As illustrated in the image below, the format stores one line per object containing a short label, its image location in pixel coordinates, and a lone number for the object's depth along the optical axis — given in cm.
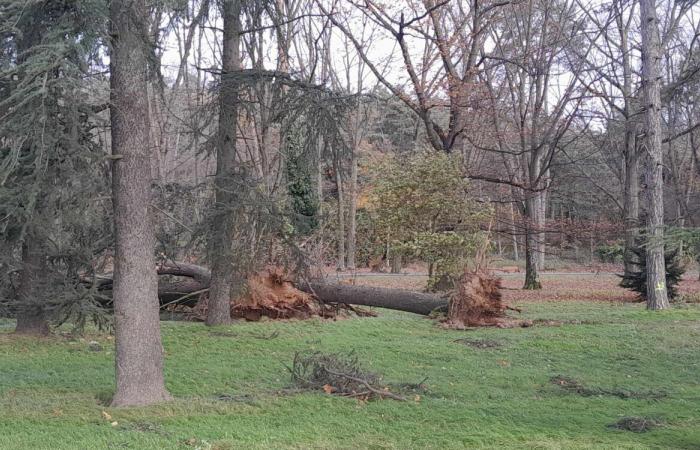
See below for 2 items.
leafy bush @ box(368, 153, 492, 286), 1922
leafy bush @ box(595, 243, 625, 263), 3693
